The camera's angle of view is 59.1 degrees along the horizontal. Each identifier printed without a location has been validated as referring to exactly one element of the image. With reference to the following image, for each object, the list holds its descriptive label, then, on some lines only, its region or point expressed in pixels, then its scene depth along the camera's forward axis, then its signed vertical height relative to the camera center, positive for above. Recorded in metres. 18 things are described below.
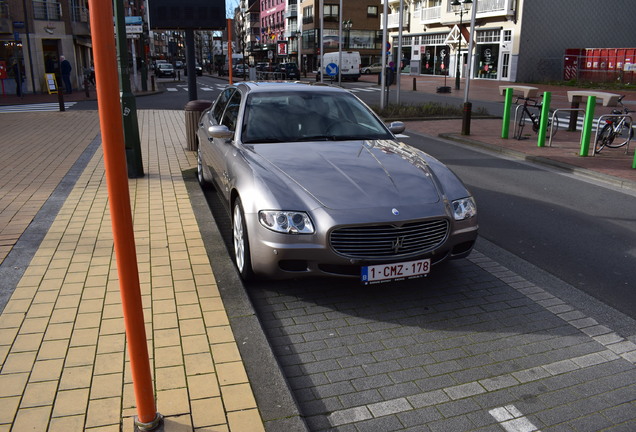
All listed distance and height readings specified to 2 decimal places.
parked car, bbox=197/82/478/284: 4.16 -1.01
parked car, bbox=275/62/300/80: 47.94 -0.21
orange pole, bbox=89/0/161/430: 2.24 -0.54
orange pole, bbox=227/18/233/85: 13.36 +0.86
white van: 46.00 +0.40
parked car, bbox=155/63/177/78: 52.88 -0.22
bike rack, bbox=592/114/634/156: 11.20 -1.01
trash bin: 10.52 -0.85
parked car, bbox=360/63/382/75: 56.25 -0.09
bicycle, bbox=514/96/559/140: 13.64 -1.41
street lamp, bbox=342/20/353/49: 68.19 +3.44
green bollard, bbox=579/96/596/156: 10.93 -1.06
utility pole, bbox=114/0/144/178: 8.27 -0.82
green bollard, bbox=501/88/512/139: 13.49 -1.03
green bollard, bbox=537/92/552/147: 12.02 -1.09
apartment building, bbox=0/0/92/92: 30.16 +1.73
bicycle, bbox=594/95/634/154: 11.42 -1.20
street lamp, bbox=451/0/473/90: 48.08 +5.32
